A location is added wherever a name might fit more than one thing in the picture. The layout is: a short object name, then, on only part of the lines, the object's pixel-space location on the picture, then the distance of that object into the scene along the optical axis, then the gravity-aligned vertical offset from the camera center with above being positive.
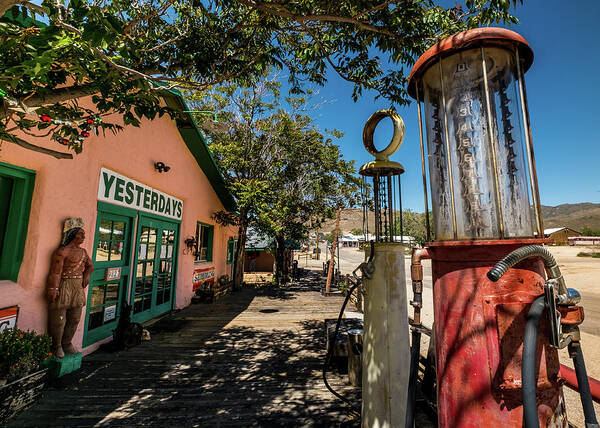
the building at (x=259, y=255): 18.40 -0.20
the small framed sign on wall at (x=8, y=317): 3.45 -0.85
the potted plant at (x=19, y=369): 3.16 -1.43
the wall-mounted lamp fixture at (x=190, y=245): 8.89 +0.25
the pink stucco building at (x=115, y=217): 3.82 +0.69
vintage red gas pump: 1.11 +0.15
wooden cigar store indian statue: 4.08 -0.53
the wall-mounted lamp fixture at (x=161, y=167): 7.04 +2.24
